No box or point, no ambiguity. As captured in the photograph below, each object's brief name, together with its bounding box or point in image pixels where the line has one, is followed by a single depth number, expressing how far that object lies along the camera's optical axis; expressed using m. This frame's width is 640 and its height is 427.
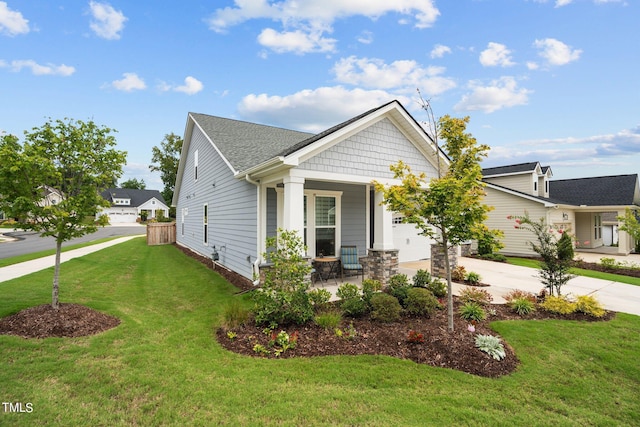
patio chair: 9.13
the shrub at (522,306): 6.14
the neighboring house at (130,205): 54.31
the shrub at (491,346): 4.20
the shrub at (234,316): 5.22
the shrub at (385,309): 5.55
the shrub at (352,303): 5.79
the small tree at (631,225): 13.32
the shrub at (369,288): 6.08
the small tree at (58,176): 5.12
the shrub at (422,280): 7.33
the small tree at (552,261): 6.69
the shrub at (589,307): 5.91
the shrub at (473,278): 8.71
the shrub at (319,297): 5.71
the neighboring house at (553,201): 16.77
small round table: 9.02
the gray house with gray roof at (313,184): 7.18
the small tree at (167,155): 32.81
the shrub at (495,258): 13.39
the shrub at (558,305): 6.05
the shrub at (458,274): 9.09
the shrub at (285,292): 5.31
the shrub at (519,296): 6.73
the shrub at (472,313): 5.69
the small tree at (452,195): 4.65
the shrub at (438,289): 7.06
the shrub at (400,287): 6.39
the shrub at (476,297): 6.62
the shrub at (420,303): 5.82
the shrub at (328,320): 5.10
